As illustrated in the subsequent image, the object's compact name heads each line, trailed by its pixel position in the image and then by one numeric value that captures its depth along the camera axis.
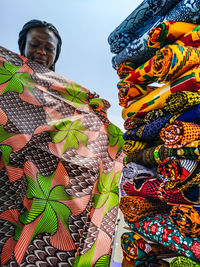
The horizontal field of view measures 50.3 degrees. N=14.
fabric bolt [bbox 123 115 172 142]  0.45
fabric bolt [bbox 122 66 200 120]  0.39
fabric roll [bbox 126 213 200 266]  0.33
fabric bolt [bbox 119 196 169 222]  0.48
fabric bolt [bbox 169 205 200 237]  0.31
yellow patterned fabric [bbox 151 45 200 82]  0.39
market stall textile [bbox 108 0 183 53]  0.51
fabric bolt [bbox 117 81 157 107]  0.58
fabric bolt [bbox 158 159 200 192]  0.35
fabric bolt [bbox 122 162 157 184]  0.49
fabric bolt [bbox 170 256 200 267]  0.32
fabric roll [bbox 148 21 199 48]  0.44
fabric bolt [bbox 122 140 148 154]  0.53
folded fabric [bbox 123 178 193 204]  0.37
